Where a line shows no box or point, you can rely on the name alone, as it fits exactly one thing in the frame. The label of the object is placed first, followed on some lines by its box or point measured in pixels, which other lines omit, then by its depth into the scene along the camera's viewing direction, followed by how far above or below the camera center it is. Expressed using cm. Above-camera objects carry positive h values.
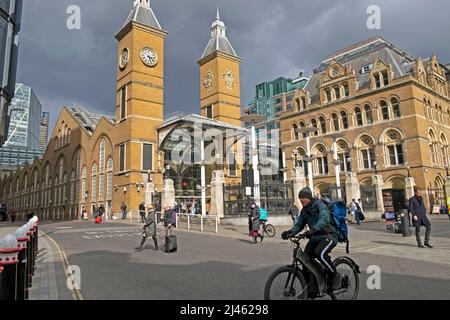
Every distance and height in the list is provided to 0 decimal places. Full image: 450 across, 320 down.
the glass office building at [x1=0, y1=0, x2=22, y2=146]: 1947 +1029
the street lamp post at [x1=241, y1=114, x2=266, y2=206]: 2030 +338
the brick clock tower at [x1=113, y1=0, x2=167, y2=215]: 3653 +1266
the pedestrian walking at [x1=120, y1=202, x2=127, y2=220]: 3362 +30
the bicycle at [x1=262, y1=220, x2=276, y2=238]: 1542 -116
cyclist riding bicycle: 475 -41
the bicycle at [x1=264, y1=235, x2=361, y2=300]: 457 -108
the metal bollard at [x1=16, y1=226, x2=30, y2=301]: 507 -92
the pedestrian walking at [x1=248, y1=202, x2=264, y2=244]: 1302 -64
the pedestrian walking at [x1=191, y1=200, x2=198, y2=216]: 2671 +10
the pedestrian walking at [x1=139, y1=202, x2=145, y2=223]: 2742 +1
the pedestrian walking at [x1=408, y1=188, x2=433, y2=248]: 1028 -41
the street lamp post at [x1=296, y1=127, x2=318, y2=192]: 2530 +366
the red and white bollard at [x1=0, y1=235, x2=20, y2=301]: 458 -71
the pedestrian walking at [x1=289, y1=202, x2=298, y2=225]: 2014 -34
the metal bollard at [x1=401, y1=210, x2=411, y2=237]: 1380 -99
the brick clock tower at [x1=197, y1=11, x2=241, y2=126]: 4647 +1877
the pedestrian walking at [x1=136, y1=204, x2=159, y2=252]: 1123 -52
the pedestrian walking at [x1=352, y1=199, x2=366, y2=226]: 2092 -37
